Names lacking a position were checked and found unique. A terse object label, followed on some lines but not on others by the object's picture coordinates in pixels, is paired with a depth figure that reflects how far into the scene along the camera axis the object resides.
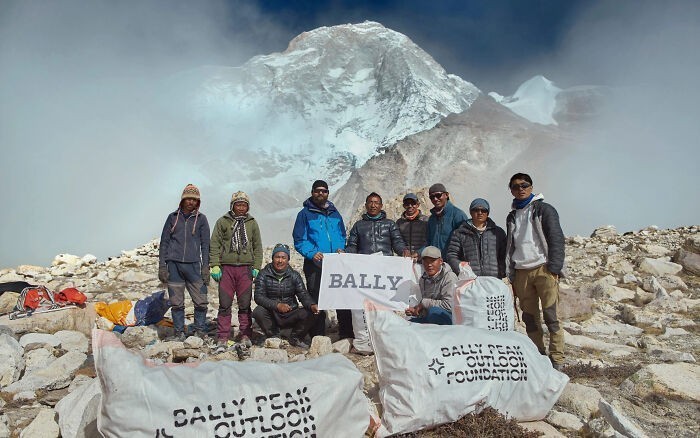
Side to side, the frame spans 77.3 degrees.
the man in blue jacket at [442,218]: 5.19
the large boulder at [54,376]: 4.02
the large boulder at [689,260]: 9.27
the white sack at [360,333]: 5.02
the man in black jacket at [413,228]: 5.55
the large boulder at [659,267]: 9.42
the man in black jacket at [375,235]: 5.50
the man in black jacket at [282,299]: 5.59
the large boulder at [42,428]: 2.93
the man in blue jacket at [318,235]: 5.52
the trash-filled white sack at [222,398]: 2.23
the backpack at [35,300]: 6.52
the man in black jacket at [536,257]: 4.35
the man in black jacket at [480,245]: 4.70
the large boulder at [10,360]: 4.18
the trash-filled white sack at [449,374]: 2.88
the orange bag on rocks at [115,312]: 6.74
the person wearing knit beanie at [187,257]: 5.71
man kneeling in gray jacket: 4.59
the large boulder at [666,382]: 3.58
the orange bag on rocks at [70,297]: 6.87
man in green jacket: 5.59
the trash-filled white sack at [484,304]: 4.07
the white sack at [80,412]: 2.65
